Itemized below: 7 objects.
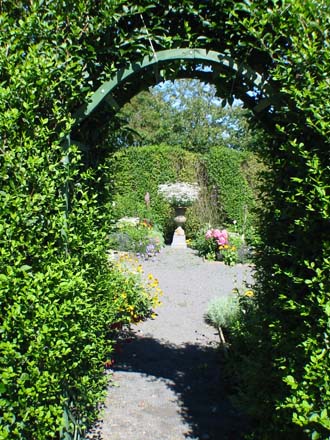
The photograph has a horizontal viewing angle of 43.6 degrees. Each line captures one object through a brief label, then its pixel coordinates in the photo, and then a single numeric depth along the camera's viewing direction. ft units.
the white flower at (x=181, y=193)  39.55
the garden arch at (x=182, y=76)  7.95
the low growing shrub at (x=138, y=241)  33.04
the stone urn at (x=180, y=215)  40.28
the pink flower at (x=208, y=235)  33.88
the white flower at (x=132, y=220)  37.12
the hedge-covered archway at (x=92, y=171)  6.88
